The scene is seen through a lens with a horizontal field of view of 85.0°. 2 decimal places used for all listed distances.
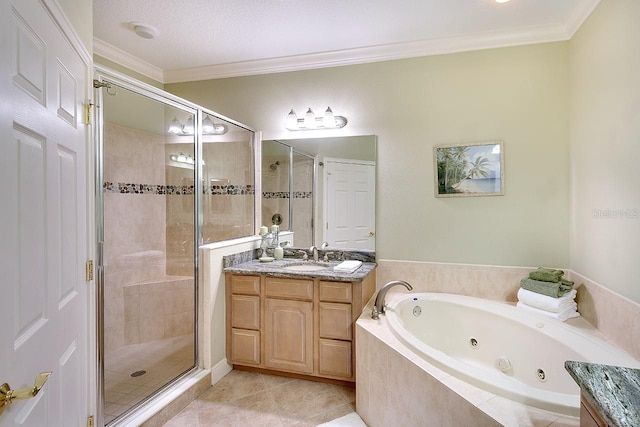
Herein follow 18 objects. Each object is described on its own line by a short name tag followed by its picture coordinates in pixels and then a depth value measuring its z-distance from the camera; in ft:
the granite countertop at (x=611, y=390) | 2.60
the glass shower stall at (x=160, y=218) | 8.22
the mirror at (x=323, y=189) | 9.87
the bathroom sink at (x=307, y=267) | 9.50
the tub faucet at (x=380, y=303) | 7.59
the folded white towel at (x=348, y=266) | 8.66
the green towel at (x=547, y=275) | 7.78
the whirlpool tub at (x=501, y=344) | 4.87
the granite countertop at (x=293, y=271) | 8.19
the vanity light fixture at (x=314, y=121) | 9.80
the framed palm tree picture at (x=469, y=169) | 8.84
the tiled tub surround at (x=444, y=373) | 4.53
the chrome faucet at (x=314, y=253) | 10.10
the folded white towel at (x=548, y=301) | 7.40
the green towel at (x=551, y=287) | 7.50
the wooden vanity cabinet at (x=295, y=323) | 8.20
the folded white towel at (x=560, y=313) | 7.36
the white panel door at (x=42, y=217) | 2.80
